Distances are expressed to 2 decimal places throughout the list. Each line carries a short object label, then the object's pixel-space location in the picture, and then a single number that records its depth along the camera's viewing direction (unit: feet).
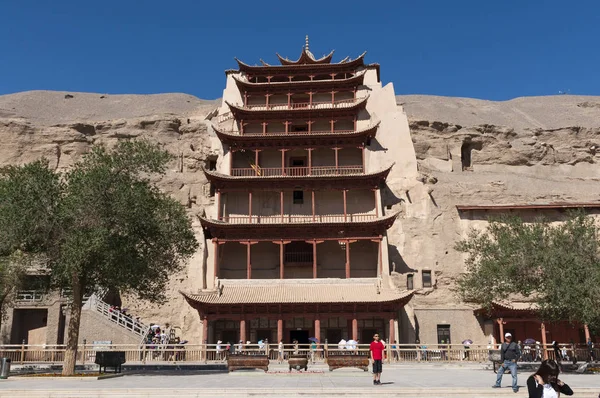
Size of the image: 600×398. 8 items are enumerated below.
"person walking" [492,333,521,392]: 48.16
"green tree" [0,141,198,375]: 67.31
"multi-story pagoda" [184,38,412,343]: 111.04
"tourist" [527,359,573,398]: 23.68
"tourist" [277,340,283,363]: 89.59
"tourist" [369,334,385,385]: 53.21
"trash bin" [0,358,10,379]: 63.41
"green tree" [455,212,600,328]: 73.77
